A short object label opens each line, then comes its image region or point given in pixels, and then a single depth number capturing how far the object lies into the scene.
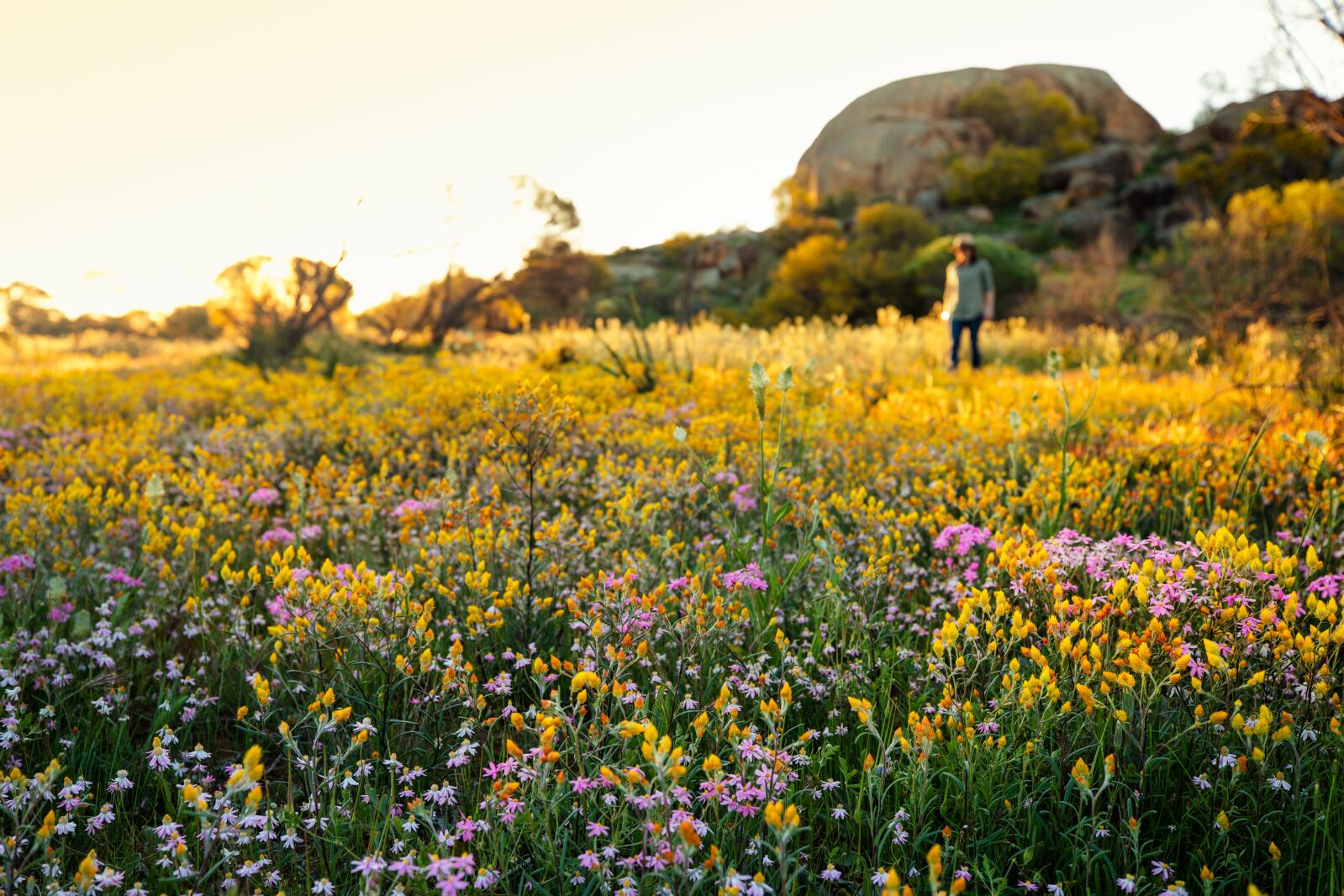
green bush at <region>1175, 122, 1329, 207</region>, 31.19
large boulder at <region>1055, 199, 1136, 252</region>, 32.34
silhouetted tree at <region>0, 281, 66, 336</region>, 43.62
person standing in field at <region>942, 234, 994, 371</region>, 11.09
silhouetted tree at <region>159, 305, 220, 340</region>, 37.97
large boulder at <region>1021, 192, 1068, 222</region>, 36.56
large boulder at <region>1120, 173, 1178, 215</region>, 34.16
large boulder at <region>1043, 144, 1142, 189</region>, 38.91
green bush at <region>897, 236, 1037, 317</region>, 22.78
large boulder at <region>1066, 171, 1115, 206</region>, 36.94
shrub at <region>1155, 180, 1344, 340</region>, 10.29
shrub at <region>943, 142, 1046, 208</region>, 39.91
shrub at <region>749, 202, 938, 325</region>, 25.27
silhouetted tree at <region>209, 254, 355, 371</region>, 13.55
